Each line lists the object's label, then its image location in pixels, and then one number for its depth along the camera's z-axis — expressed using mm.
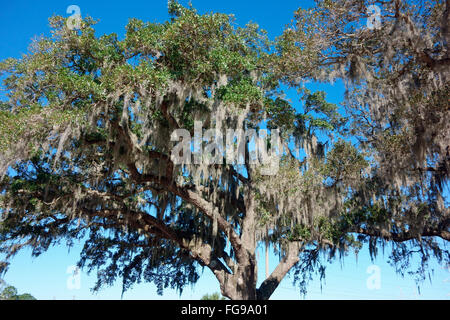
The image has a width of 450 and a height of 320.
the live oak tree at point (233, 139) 6684
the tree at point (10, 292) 29508
